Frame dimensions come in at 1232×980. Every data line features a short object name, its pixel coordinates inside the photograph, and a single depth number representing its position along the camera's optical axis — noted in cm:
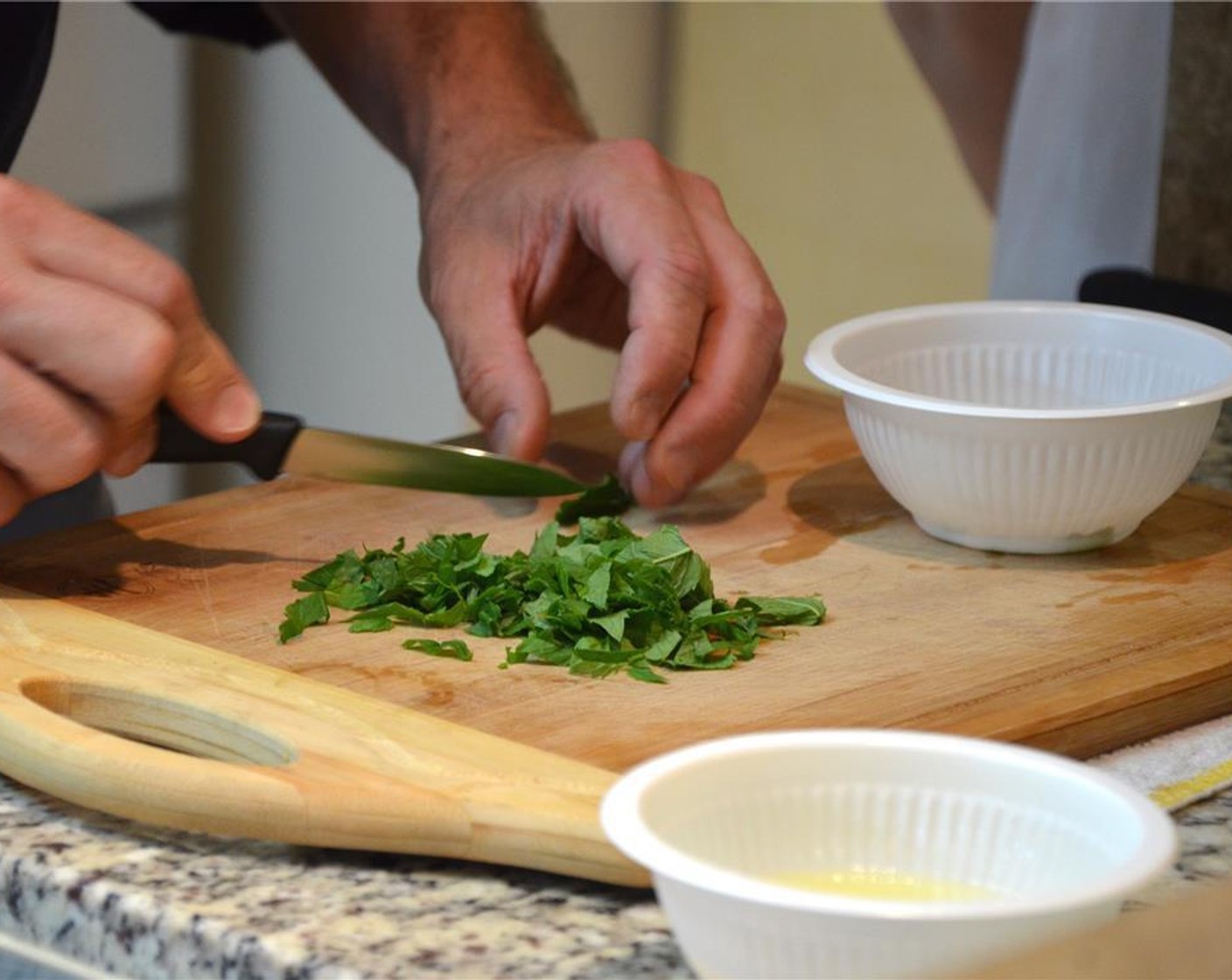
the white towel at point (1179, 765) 102
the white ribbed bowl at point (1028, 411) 113
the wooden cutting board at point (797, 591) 104
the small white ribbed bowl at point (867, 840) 88
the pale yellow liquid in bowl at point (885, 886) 93
